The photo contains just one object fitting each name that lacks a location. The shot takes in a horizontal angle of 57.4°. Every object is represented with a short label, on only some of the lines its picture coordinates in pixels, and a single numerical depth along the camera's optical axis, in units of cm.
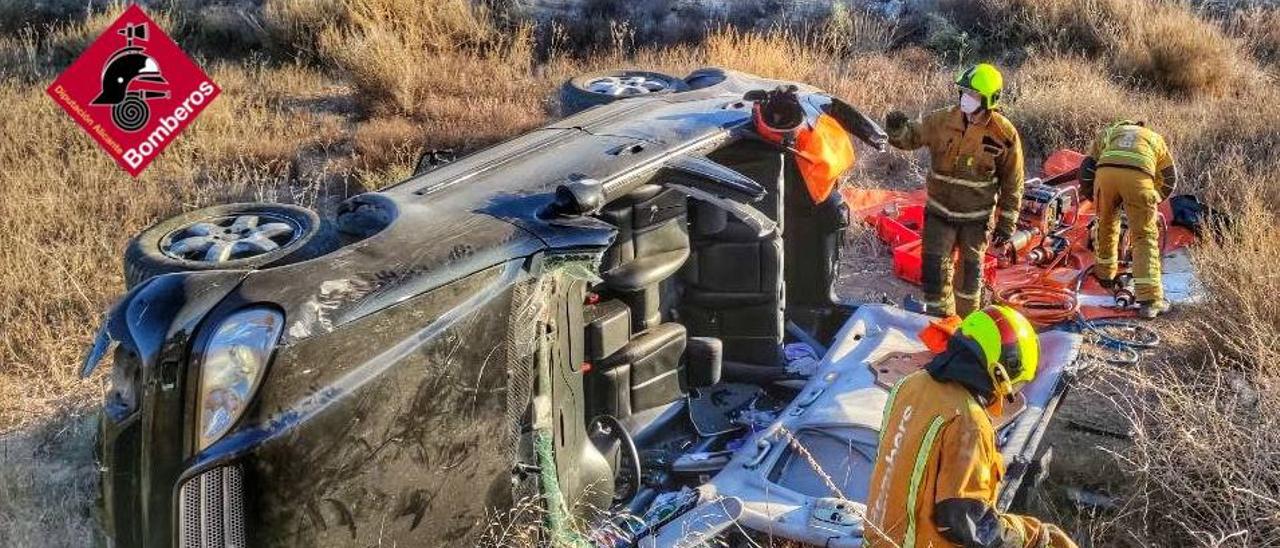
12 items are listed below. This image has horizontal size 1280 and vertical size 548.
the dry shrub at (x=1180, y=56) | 1145
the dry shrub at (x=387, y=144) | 896
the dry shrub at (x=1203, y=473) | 411
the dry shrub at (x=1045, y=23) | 1277
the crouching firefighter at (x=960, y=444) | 320
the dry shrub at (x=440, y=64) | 1020
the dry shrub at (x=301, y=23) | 1269
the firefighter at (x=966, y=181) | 623
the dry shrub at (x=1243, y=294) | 550
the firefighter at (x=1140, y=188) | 693
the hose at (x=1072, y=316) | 600
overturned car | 270
